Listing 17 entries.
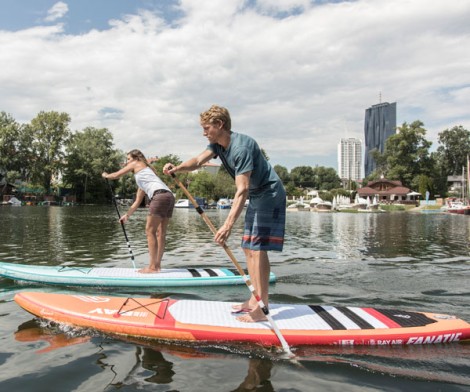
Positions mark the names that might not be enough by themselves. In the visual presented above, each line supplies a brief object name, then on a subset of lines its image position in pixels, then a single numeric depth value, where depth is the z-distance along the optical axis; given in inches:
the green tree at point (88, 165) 3243.1
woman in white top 335.9
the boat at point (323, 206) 2952.8
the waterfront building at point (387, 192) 3740.2
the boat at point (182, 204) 3129.2
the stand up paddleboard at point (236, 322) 191.9
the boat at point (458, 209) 2258.6
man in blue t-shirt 207.5
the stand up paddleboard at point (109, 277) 313.7
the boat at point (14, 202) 2764.8
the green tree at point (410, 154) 3868.1
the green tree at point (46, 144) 3112.7
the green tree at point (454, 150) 4347.9
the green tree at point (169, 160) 3489.2
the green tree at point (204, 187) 3676.2
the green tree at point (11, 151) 2955.2
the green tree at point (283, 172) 6190.5
